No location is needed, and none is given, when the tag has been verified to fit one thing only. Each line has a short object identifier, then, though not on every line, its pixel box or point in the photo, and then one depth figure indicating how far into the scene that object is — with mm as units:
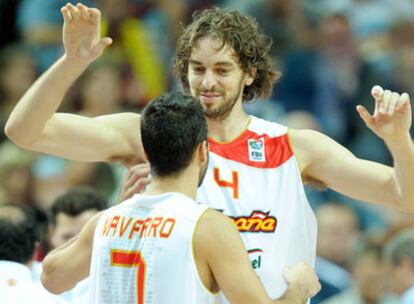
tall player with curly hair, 11984
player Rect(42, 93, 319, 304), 10461
